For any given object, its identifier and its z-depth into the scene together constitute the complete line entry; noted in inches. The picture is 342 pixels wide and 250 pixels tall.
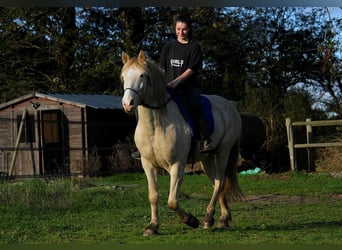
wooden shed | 813.2
